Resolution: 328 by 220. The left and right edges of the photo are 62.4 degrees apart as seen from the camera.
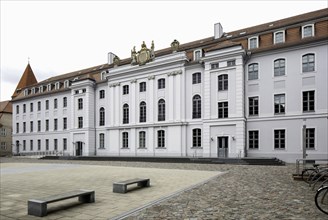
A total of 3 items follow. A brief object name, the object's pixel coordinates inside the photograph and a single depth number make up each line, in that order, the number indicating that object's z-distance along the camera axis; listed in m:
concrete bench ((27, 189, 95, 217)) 6.51
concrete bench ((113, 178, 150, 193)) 9.45
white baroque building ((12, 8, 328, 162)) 24.44
